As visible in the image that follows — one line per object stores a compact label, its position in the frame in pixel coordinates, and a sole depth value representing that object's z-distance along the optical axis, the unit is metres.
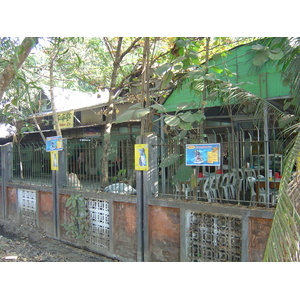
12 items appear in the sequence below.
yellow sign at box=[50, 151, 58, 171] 6.61
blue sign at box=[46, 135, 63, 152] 6.53
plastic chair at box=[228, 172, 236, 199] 6.39
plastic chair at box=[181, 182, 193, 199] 5.76
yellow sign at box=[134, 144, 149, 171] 4.96
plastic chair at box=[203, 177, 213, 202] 6.10
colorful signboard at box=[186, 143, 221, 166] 4.28
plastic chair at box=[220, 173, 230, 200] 6.16
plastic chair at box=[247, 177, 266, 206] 5.26
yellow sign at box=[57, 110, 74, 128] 9.00
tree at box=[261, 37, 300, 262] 1.96
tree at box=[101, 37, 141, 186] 6.27
